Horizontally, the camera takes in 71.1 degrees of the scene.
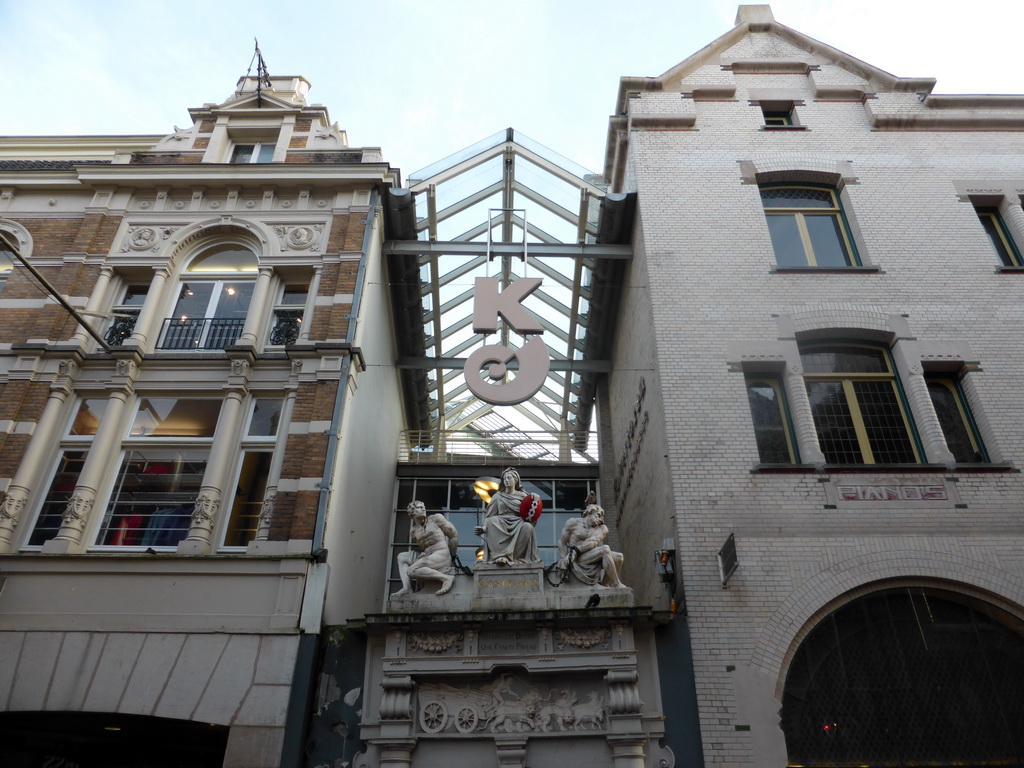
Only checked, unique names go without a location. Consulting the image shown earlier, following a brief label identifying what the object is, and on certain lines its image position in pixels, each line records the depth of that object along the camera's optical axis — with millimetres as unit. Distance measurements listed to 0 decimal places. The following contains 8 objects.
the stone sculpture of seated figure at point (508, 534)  10859
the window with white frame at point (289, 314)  13570
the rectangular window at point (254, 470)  11672
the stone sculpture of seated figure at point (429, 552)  10645
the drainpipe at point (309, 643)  9492
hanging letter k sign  12398
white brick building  9906
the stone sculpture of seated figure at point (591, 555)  10633
